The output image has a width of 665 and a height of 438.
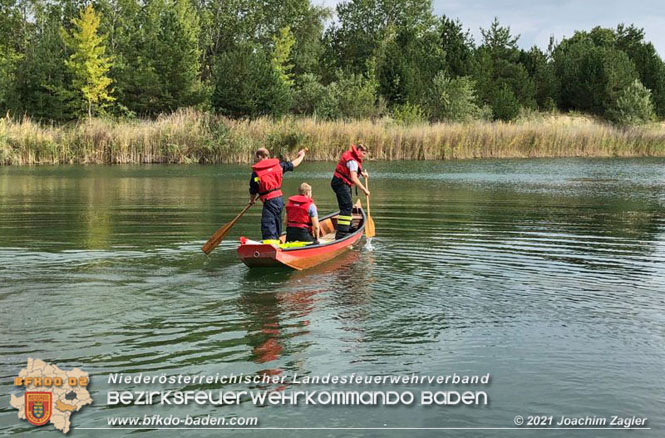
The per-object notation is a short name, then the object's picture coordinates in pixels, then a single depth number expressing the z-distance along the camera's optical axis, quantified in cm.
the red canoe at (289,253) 1058
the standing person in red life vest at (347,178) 1449
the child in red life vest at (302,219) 1191
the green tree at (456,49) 6600
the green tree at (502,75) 6228
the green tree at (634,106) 6325
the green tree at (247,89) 4997
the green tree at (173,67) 5434
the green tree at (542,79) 7239
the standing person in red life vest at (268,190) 1178
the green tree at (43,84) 5288
